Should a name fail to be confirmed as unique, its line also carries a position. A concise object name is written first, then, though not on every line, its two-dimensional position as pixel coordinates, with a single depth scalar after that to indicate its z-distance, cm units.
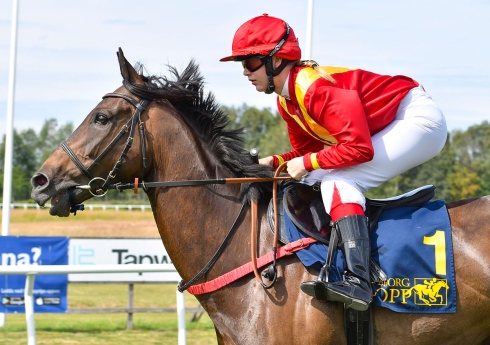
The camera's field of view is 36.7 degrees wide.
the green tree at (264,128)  5559
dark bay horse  382
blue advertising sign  1043
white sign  1219
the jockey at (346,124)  373
